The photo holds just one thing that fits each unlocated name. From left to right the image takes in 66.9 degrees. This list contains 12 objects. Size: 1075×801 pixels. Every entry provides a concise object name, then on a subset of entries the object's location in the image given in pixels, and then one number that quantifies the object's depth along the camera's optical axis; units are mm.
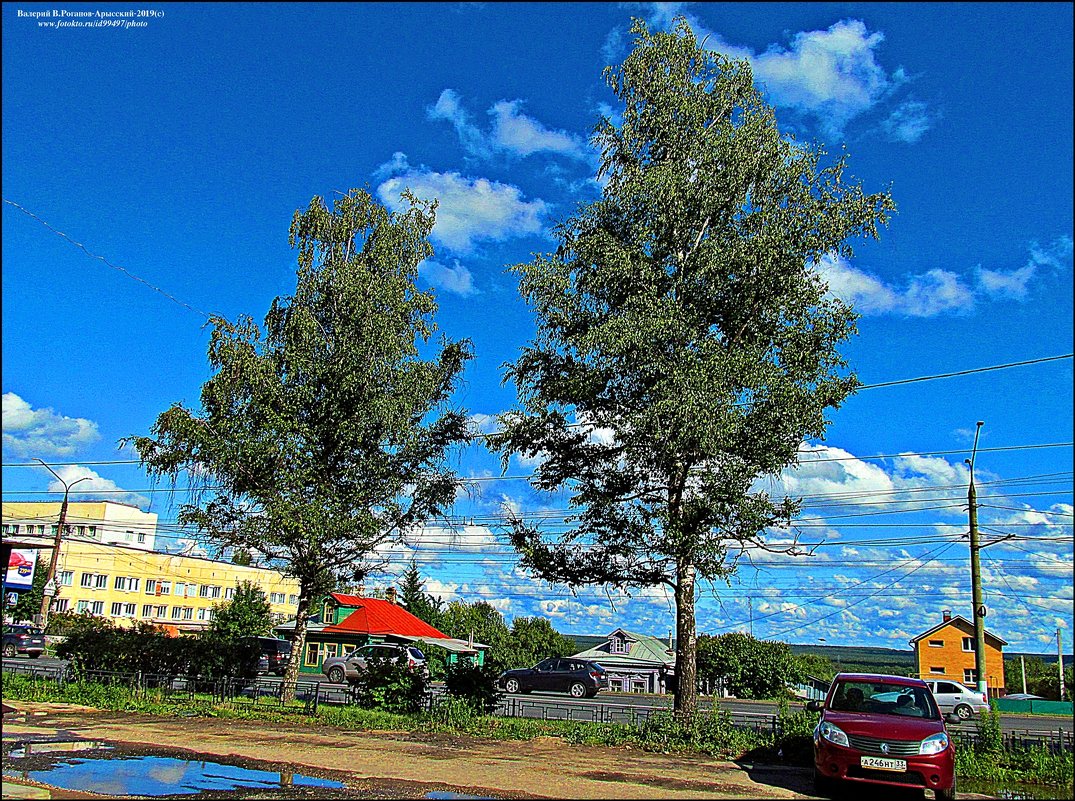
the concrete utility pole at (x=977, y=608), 23172
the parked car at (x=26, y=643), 45000
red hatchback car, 11070
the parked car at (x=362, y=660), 21422
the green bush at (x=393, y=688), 20172
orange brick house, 66562
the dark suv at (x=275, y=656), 45438
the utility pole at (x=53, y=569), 39616
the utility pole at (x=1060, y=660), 44344
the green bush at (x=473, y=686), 19578
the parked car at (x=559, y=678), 38312
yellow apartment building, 76688
